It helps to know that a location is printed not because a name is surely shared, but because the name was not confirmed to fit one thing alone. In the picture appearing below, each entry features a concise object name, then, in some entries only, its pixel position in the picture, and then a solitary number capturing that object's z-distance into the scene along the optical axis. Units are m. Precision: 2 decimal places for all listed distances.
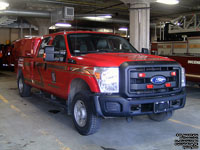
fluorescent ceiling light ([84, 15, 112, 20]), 22.55
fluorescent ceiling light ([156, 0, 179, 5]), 14.06
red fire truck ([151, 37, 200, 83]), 9.84
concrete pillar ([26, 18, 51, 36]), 23.27
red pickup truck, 4.62
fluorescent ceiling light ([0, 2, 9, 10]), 16.09
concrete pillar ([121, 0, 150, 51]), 12.88
